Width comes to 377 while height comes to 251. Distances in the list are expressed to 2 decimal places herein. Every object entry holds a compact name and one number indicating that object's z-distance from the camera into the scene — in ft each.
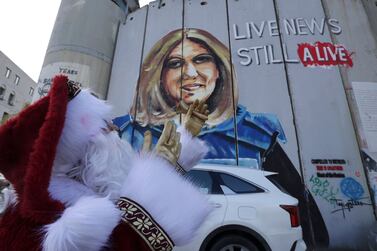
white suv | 9.86
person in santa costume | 2.29
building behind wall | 68.85
